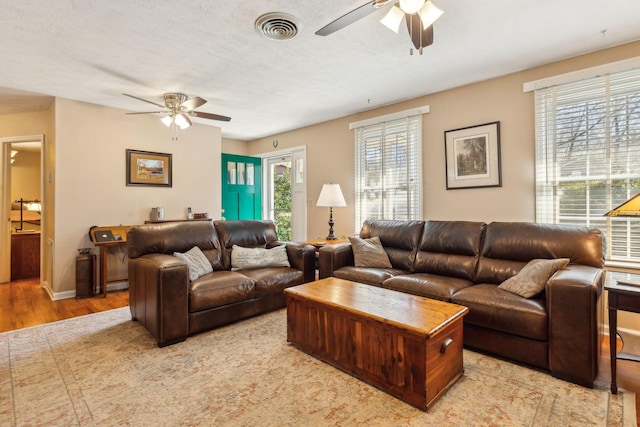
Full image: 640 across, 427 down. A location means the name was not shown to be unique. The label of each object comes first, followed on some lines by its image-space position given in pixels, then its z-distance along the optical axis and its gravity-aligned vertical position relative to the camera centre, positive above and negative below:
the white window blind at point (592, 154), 2.71 +0.54
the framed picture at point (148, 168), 4.51 +0.70
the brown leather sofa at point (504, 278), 1.93 -0.56
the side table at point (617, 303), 1.81 -0.53
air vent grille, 2.25 +1.42
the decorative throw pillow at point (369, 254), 3.38 -0.43
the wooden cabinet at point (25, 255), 4.97 -0.63
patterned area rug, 1.67 -1.07
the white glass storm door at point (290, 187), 5.66 +0.54
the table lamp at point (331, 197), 4.34 +0.24
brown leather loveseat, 2.53 -0.59
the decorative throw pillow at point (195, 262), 2.91 -0.45
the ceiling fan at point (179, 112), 3.75 +1.27
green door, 6.02 +0.56
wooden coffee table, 1.74 -0.77
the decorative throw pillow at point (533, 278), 2.28 -0.48
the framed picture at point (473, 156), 3.43 +0.66
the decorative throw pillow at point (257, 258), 3.39 -0.47
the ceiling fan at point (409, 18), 1.63 +1.11
